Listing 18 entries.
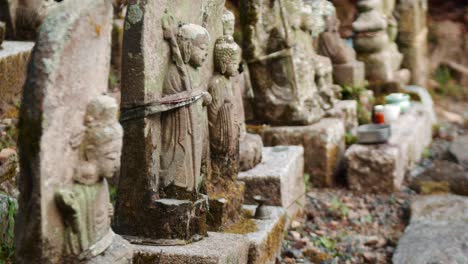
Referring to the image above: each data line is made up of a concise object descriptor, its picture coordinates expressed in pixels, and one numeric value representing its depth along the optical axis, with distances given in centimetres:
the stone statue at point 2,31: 639
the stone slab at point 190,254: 437
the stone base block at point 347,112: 842
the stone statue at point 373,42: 1052
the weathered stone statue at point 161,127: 440
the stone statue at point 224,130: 529
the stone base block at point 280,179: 614
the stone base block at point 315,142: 745
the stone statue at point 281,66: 733
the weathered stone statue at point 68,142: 307
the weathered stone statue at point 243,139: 572
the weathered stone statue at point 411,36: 1188
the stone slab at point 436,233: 556
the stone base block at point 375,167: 767
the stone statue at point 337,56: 958
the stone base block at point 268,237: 504
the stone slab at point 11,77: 618
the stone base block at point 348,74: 957
